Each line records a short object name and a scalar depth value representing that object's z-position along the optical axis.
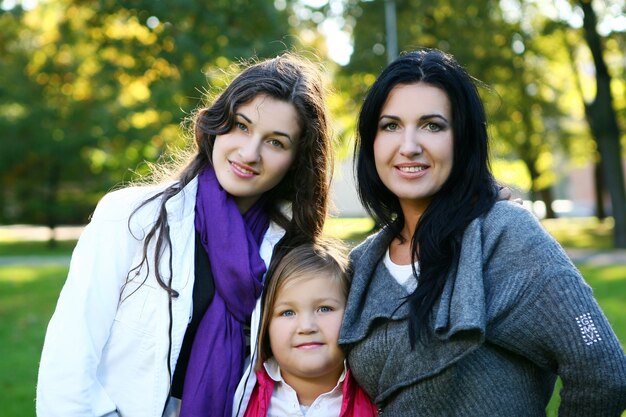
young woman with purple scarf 3.11
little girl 3.40
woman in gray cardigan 2.83
